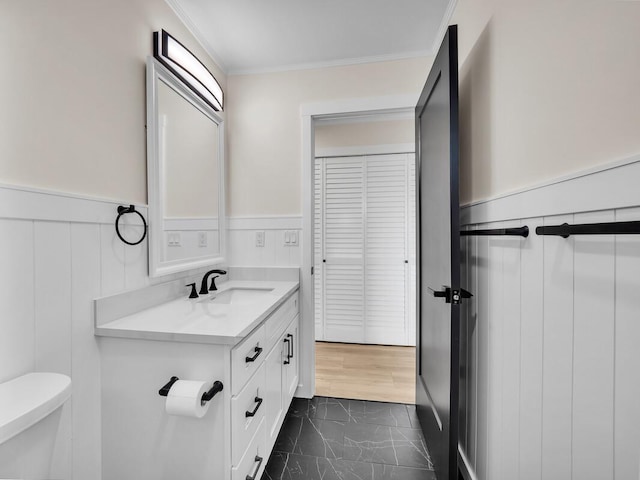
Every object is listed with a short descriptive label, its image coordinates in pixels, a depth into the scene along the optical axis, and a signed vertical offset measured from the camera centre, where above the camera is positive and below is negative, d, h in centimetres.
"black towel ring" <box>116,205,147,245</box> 123 +11
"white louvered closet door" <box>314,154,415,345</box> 304 -13
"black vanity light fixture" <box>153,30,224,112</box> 147 +95
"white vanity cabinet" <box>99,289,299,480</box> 105 -66
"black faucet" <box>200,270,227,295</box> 174 -28
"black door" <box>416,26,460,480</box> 119 -11
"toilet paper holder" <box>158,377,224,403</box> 98 -52
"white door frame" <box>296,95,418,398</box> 213 +11
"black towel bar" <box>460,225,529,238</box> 91 +2
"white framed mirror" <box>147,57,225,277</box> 144 +35
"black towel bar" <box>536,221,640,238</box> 52 +2
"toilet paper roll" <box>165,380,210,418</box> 95 -53
